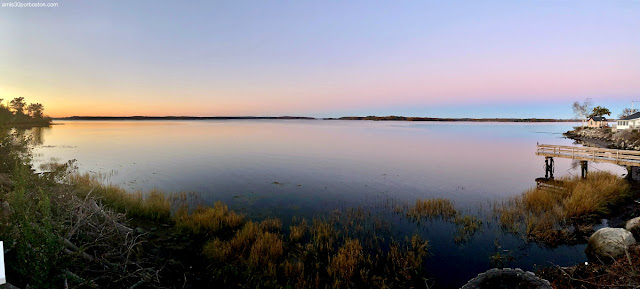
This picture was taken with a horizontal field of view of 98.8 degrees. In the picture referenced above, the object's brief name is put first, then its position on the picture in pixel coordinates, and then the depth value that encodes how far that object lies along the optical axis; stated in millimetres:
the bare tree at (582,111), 138625
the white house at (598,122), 100112
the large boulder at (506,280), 5906
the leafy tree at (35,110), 134975
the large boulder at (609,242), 9688
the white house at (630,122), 71388
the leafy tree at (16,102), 110550
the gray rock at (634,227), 11199
